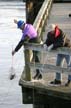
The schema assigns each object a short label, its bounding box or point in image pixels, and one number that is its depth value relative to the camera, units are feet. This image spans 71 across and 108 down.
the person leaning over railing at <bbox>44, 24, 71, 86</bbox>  38.72
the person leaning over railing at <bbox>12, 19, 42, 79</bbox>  40.59
